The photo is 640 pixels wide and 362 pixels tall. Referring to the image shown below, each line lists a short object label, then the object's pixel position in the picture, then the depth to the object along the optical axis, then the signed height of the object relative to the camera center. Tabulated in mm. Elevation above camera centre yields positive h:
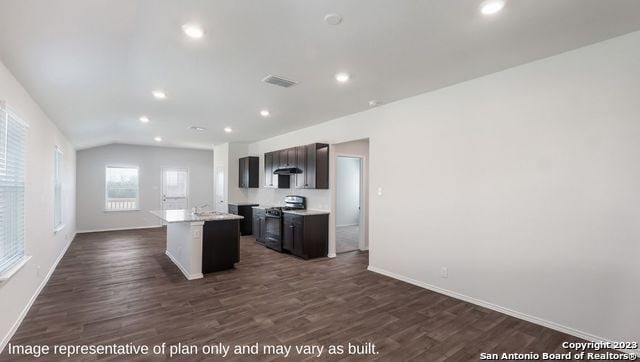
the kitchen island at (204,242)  4598 -1015
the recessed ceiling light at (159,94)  3949 +1185
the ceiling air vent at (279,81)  3476 +1224
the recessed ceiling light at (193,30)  2299 +1207
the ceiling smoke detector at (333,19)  2197 +1231
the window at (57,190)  5145 -174
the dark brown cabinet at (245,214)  8453 -974
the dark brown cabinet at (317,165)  5914 +318
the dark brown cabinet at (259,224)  7121 -1076
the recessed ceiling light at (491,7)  2062 +1256
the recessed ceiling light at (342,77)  3404 +1235
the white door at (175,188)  10102 -267
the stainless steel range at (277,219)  6375 -866
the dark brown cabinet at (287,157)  6607 +541
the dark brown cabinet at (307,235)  5703 -1081
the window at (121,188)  9258 -250
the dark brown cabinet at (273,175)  7258 +152
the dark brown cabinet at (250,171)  8484 +278
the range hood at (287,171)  6497 +233
